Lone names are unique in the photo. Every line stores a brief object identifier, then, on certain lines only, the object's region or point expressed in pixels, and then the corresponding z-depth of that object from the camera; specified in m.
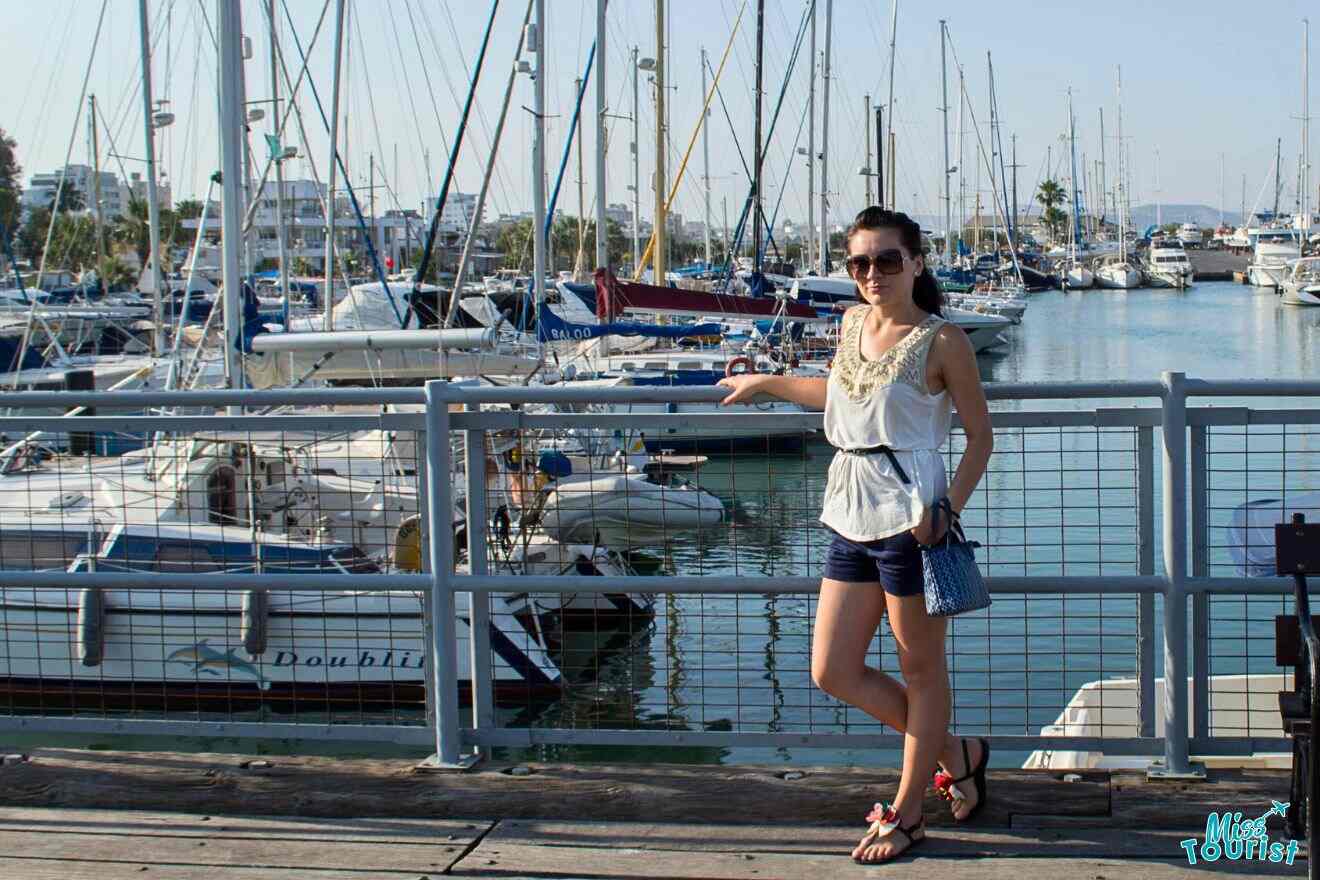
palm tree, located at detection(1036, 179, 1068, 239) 122.25
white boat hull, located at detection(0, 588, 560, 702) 10.13
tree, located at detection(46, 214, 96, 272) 58.47
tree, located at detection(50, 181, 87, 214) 43.46
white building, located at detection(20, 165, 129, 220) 84.75
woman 3.65
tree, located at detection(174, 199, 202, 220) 92.44
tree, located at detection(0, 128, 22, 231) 71.38
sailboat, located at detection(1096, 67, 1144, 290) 93.88
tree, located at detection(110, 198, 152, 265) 72.19
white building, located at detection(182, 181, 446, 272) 67.56
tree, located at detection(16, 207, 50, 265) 76.06
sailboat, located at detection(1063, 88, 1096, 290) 94.25
